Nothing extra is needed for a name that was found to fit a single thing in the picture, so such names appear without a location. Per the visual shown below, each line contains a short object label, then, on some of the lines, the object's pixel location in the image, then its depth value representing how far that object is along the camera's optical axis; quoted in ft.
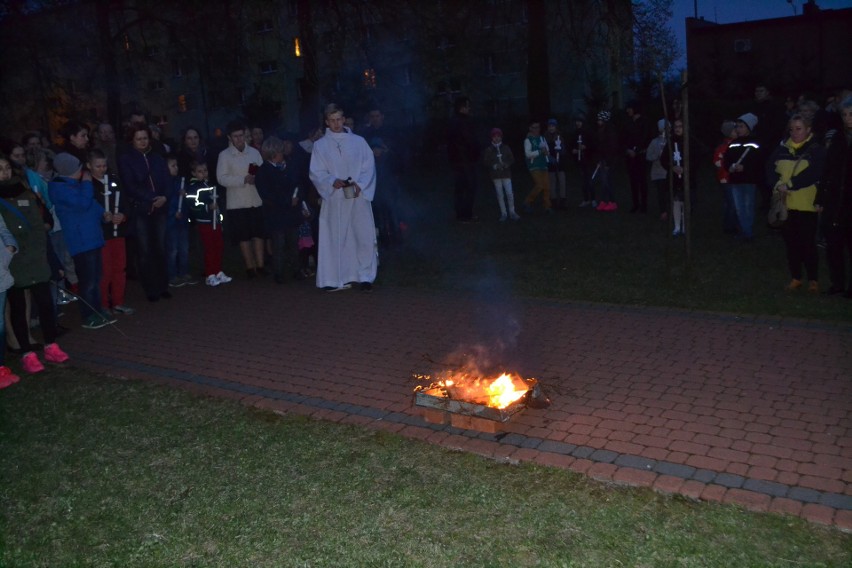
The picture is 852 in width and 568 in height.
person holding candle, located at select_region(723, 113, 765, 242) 37.78
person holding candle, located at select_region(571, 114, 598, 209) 56.70
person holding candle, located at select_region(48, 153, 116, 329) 28.60
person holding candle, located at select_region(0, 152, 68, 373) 24.09
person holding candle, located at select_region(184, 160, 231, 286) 36.40
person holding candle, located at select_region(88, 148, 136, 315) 30.40
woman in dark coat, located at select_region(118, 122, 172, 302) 32.07
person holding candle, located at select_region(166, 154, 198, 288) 36.32
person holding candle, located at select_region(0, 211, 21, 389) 22.79
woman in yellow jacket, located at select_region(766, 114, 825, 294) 28.60
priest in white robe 33.96
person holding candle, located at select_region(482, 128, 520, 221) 51.49
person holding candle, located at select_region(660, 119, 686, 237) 41.47
